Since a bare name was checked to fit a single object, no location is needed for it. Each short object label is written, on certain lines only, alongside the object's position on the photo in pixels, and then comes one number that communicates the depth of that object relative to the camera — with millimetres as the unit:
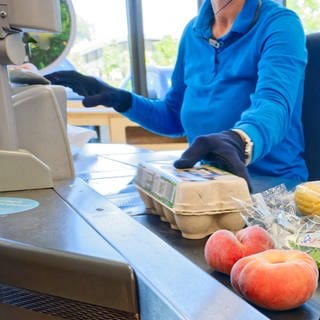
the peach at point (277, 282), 336
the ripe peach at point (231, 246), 400
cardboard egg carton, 498
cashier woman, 854
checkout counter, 337
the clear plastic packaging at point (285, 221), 426
